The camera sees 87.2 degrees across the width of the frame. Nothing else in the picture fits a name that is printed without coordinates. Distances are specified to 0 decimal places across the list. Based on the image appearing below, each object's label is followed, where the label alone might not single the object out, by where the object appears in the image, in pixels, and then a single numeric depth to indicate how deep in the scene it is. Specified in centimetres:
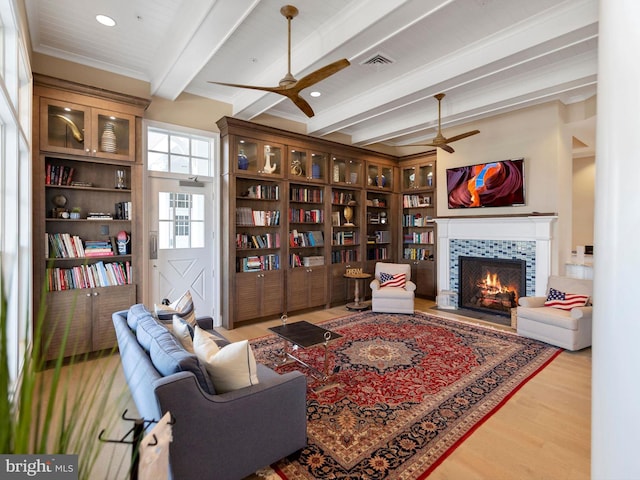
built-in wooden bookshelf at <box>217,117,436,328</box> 490
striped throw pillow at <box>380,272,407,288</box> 563
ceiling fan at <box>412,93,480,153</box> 452
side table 588
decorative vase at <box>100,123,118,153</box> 380
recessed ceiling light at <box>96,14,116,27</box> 308
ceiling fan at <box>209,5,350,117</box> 270
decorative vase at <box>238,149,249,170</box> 492
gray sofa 164
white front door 446
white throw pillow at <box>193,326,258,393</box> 193
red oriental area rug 213
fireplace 531
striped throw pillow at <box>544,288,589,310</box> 412
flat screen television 514
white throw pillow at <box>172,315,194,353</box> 229
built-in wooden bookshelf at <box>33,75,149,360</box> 344
